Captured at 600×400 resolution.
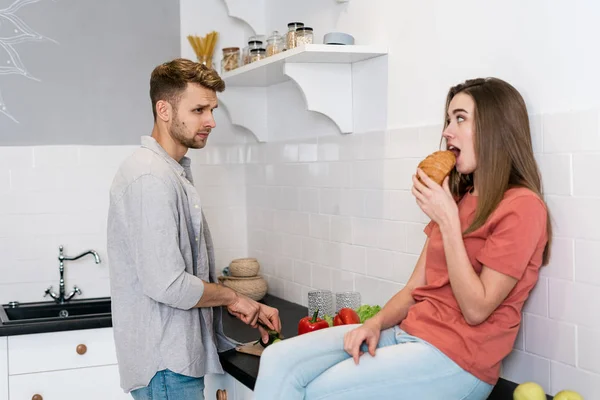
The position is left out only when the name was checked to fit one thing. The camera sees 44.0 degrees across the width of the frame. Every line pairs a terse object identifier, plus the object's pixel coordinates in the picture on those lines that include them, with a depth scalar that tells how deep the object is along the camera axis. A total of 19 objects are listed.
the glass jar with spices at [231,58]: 3.18
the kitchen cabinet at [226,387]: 2.32
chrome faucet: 3.34
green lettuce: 2.43
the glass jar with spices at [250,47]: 3.01
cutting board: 2.39
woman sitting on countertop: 1.76
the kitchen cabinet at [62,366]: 2.93
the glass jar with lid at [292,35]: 2.74
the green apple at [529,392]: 1.73
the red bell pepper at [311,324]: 2.36
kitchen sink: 3.23
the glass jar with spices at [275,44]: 2.84
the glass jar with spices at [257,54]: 2.98
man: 2.02
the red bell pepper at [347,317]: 2.31
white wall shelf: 2.54
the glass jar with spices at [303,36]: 2.71
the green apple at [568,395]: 1.71
